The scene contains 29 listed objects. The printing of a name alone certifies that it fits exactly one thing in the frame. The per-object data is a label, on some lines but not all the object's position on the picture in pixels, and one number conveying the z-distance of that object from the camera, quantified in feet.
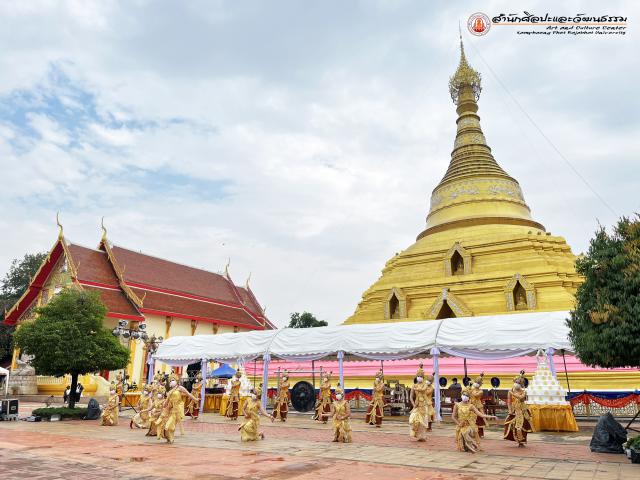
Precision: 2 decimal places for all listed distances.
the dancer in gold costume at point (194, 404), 52.44
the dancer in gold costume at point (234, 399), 51.93
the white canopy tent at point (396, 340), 41.45
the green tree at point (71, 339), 49.06
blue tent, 73.82
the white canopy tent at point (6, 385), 79.10
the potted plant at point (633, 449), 23.49
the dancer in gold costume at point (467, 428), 28.07
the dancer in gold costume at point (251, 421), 33.32
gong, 57.77
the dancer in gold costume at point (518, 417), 29.96
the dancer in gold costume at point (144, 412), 42.93
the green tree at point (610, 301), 24.53
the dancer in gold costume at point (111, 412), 45.16
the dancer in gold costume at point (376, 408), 43.26
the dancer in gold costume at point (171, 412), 32.68
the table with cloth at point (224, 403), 57.77
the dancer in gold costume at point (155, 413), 36.35
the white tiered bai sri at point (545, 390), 38.47
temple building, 89.66
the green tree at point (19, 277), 131.54
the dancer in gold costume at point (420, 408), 32.89
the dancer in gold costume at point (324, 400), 47.85
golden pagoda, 72.28
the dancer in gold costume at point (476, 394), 33.60
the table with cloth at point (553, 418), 37.52
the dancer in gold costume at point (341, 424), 32.78
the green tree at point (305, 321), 184.03
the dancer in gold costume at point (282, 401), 47.57
